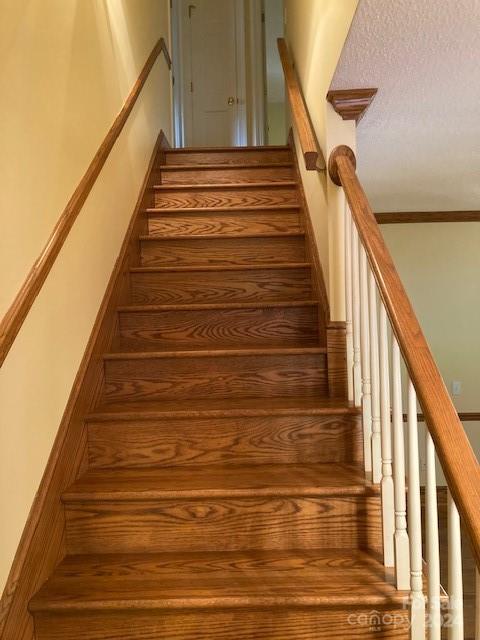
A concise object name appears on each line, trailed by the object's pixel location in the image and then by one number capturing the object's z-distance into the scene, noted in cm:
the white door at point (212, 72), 523
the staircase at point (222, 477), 134
